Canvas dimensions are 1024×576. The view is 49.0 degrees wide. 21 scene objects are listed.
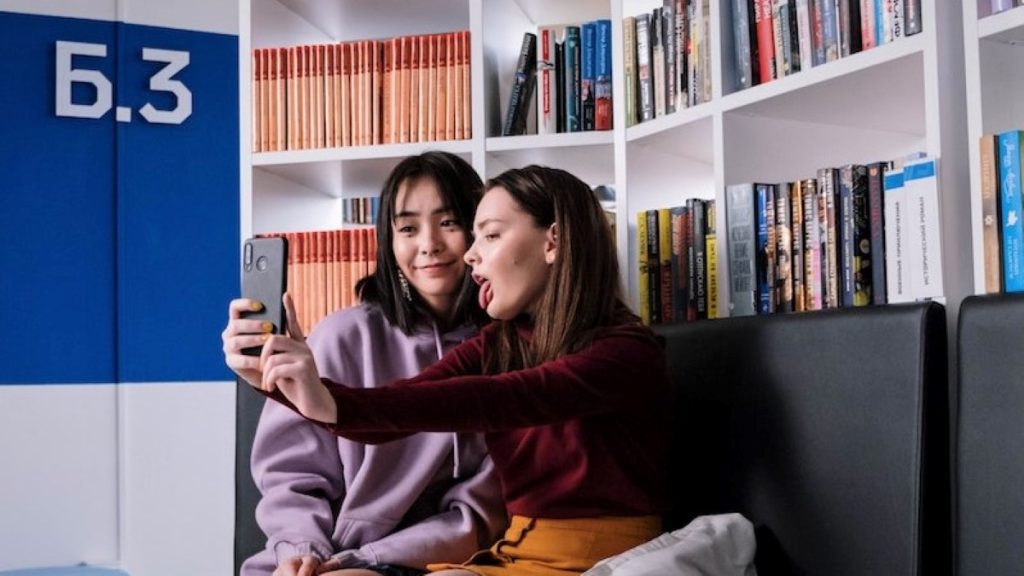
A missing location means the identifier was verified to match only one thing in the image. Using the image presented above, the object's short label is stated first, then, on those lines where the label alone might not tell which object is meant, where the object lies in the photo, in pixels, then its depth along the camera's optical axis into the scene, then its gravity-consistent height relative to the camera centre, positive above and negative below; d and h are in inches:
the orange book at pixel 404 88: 93.4 +20.5
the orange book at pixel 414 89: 93.0 +20.4
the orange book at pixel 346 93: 94.8 +20.5
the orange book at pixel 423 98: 92.7 +19.5
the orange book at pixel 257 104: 95.7 +19.9
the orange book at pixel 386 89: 94.1 +20.6
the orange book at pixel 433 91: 92.4 +20.0
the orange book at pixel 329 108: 95.1 +19.3
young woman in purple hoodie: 68.9 -7.4
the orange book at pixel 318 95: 95.2 +20.5
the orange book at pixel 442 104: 92.3 +18.8
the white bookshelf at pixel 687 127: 60.0 +14.4
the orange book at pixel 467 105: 91.7 +18.6
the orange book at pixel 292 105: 95.4 +19.7
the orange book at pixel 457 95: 91.8 +19.5
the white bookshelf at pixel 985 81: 58.0 +12.7
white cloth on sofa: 53.7 -11.1
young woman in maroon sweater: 53.0 -2.8
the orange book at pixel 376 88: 94.3 +20.8
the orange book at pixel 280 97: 95.3 +20.4
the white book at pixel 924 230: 58.6 +5.0
